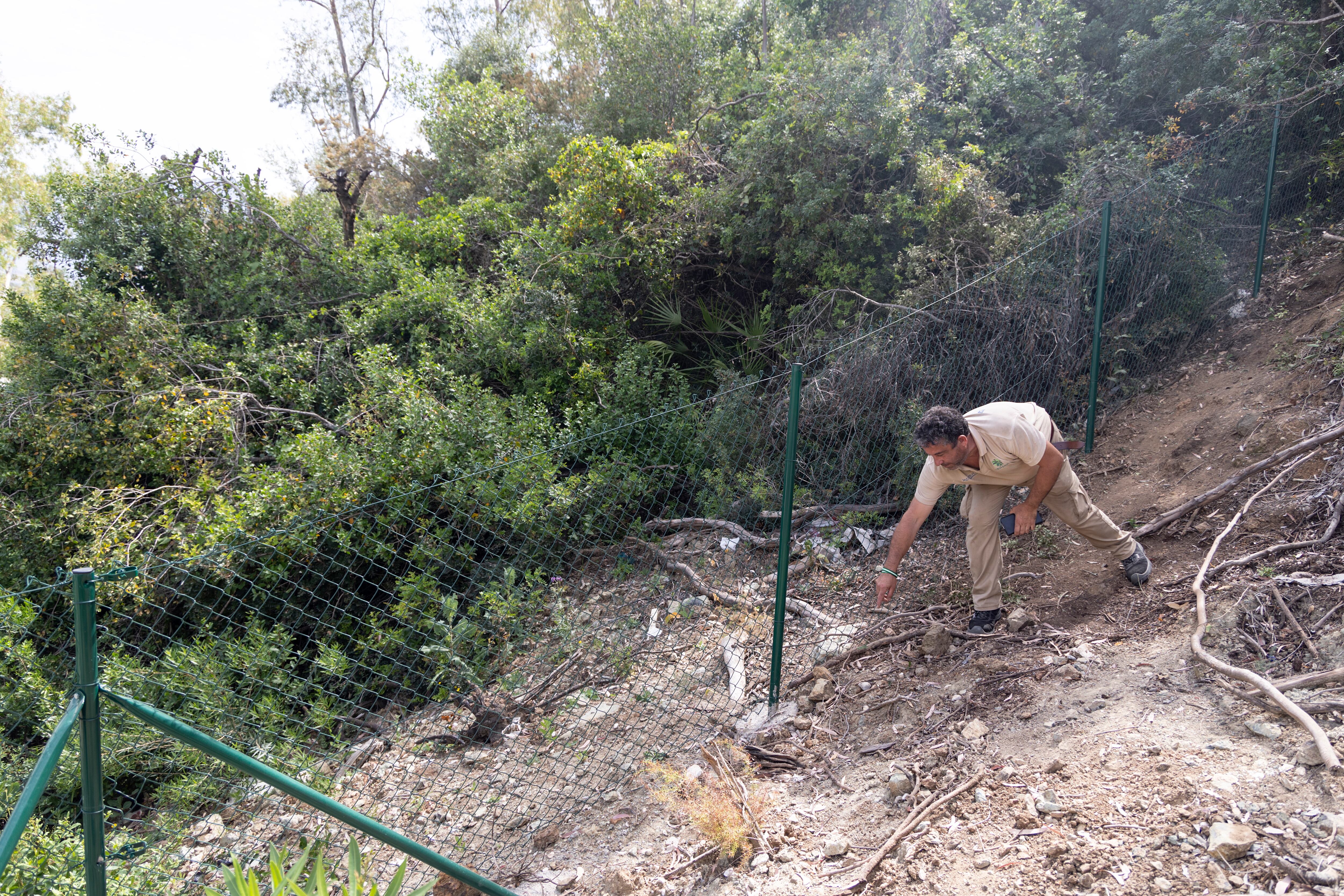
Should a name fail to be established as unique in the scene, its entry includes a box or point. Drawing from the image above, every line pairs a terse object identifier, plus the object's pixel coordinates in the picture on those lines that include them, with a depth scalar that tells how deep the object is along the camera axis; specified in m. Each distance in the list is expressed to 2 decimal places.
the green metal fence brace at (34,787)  1.67
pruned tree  20.61
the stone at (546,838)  3.17
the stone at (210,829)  3.81
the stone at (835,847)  2.71
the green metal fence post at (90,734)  1.88
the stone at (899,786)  2.90
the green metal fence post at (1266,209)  6.28
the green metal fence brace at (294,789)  1.92
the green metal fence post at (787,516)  3.39
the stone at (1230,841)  2.14
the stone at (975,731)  3.08
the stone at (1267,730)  2.52
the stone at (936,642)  3.74
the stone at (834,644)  4.06
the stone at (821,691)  3.69
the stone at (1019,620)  3.74
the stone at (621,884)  2.80
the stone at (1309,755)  2.35
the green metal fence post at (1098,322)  5.21
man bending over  3.28
